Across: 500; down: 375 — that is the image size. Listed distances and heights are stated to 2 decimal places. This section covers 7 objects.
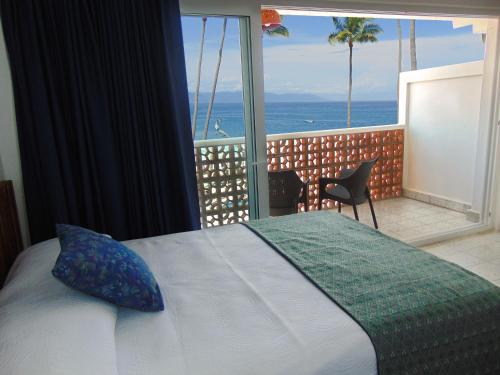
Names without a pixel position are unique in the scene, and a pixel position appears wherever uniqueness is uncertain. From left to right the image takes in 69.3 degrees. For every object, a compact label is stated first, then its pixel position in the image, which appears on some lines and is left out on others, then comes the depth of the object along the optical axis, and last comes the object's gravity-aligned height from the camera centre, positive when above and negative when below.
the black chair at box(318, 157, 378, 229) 3.52 -0.72
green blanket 1.18 -0.67
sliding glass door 2.43 +0.02
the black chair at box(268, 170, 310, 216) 3.47 -0.73
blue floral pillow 1.21 -0.51
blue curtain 1.98 +0.07
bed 0.95 -0.68
